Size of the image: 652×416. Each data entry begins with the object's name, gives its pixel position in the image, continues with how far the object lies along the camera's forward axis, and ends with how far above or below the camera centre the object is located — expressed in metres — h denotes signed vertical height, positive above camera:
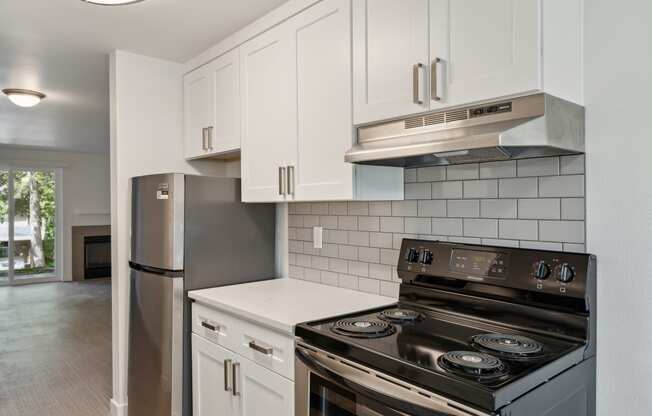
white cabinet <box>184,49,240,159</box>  2.55 +0.59
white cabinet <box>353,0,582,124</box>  1.27 +0.49
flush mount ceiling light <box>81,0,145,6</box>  2.00 +0.92
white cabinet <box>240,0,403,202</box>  1.85 +0.42
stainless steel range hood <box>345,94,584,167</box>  1.26 +0.22
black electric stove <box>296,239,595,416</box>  1.10 -0.42
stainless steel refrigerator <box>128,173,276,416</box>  2.33 -0.32
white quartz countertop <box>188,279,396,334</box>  1.76 -0.45
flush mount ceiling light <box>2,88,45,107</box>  3.79 +0.93
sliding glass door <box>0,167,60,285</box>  7.63 -0.38
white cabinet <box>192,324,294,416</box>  1.71 -0.78
